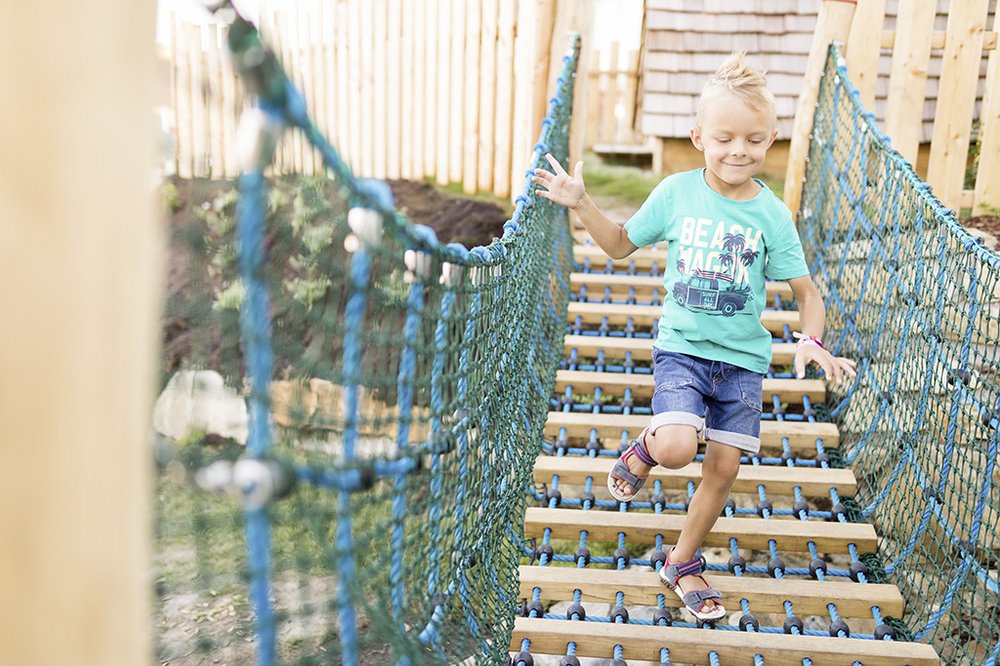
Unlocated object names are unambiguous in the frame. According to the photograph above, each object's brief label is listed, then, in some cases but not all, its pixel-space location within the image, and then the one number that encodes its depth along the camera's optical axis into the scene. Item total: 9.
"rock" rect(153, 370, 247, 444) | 0.94
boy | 2.12
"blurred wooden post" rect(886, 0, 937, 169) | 3.75
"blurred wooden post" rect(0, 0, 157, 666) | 0.60
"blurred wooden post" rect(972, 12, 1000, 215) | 4.11
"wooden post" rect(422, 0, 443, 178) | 5.83
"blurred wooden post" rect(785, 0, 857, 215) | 3.63
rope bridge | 0.93
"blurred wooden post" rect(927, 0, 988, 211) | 3.87
